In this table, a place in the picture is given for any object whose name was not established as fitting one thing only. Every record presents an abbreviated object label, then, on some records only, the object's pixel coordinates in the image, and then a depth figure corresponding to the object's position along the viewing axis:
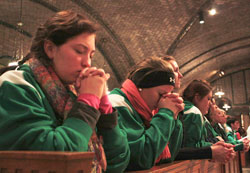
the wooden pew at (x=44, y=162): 0.77
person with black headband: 1.70
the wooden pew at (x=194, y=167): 1.67
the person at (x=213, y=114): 4.52
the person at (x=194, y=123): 2.83
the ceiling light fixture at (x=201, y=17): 12.44
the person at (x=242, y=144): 4.49
